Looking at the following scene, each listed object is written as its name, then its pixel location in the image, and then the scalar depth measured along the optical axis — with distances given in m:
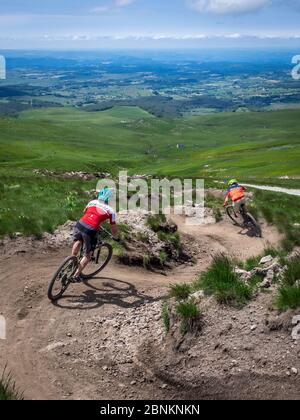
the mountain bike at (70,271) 12.84
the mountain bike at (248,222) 22.95
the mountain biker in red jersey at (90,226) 13.27
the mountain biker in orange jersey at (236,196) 23.06
